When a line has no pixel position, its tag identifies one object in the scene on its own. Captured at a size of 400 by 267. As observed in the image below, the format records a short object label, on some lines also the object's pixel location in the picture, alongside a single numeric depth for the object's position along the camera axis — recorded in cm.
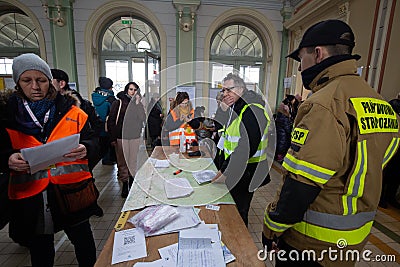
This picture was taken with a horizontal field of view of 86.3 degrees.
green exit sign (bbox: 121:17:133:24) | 500
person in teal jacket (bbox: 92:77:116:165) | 325
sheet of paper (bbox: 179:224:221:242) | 94
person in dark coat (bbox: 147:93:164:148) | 364
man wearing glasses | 145
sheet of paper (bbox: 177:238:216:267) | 79
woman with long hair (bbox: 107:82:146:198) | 269
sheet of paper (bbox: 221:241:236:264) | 82
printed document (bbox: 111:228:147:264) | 83
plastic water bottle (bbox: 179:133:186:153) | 219
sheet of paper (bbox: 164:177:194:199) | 127
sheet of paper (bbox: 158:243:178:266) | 82
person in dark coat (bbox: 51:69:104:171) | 151
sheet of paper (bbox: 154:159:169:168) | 175
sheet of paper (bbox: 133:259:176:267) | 79
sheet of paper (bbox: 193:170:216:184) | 147
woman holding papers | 107
